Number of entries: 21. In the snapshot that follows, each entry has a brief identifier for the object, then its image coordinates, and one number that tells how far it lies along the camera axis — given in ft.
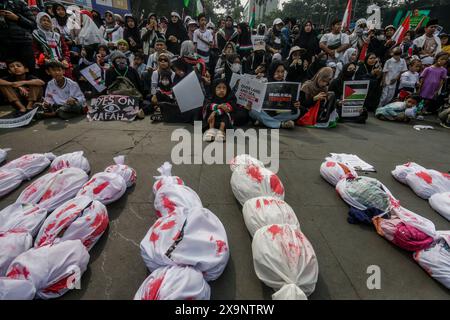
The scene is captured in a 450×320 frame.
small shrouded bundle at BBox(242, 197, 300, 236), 5.61
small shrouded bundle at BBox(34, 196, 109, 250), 5.04
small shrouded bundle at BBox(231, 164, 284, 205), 6.89
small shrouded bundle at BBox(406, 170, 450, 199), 8.23
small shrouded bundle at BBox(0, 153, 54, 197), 7.54
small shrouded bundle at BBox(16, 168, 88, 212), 6.32
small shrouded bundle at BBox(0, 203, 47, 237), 5.38
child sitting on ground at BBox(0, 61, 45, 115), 15.01
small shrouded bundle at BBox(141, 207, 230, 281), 4.57
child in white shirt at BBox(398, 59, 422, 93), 20.47
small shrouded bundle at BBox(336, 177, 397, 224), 6.79
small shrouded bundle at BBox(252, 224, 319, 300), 4.24
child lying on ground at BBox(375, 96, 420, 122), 19.30
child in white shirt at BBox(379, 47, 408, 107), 20.90
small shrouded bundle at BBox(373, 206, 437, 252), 5.65
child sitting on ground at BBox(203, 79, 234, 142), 13.43
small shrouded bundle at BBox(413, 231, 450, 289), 5.07
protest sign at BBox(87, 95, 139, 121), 15.44
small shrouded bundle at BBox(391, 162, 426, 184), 9.18
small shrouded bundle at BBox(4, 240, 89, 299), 4.13
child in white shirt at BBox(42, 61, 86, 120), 14.82
